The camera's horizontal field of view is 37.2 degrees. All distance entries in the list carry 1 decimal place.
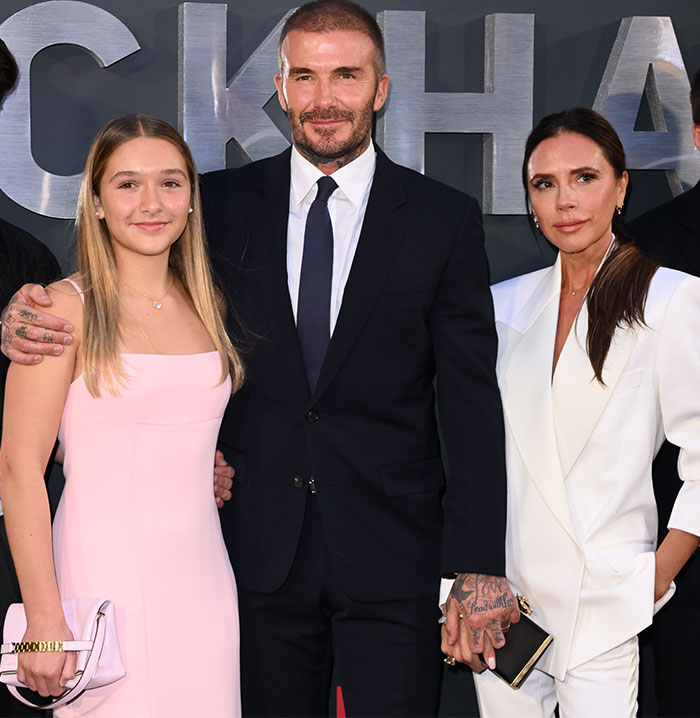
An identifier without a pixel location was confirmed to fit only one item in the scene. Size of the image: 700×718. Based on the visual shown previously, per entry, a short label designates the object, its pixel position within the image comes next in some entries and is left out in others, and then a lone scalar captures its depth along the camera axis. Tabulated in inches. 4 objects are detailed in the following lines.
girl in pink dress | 87.3
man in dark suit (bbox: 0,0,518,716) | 101.3
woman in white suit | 99.7
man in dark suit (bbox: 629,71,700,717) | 112.3
